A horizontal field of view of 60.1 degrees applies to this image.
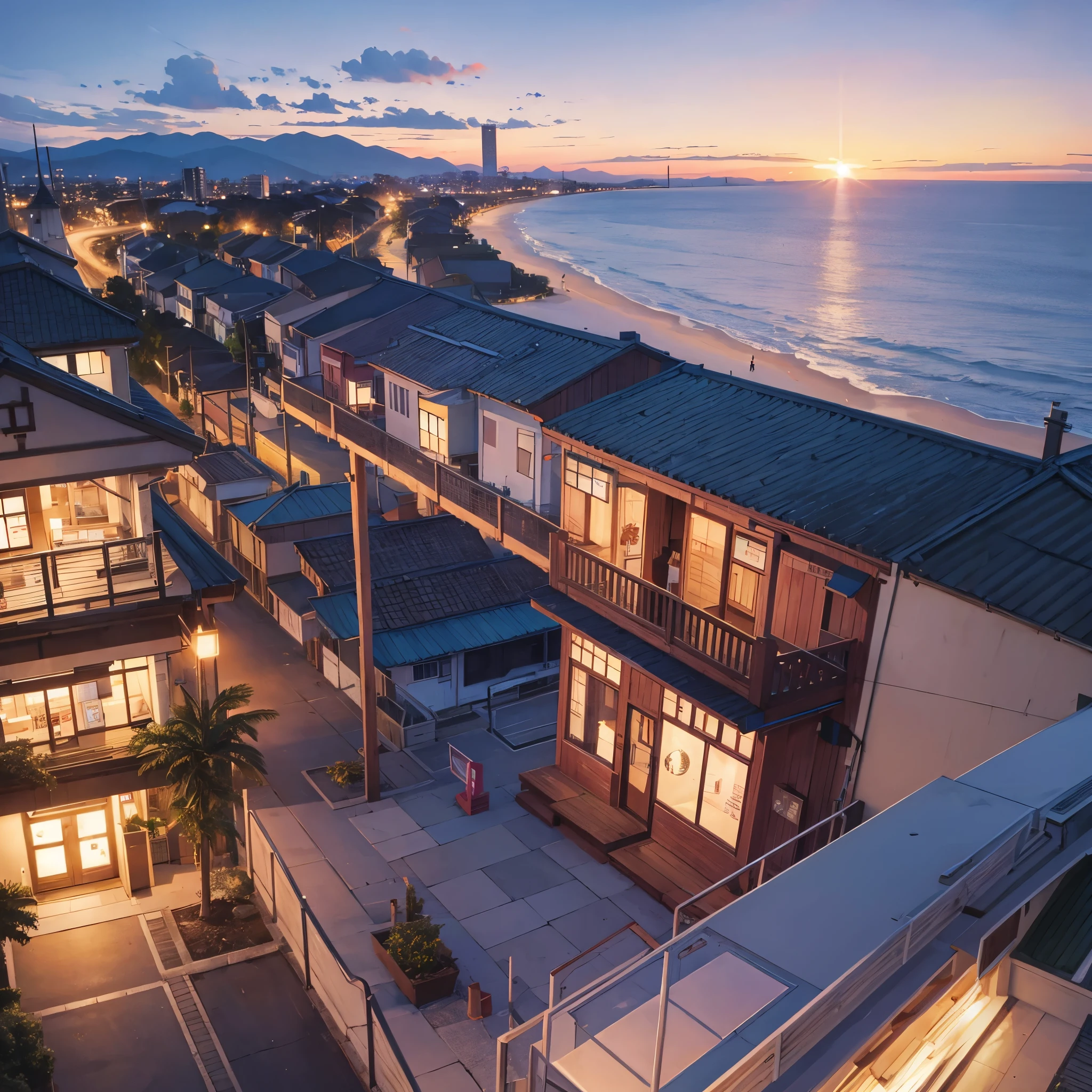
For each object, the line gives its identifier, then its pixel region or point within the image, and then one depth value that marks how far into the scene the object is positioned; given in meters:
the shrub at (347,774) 22.55
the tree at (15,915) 12.65
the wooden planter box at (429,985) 15.59
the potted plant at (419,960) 15.66
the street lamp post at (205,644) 17.03
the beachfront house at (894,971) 5.47
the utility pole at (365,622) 21.06
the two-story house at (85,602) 15.52
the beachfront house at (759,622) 13.78
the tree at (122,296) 70.38
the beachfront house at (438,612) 26.14
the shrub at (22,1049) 12.35
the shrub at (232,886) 18.53
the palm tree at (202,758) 16.95
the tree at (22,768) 15.10
